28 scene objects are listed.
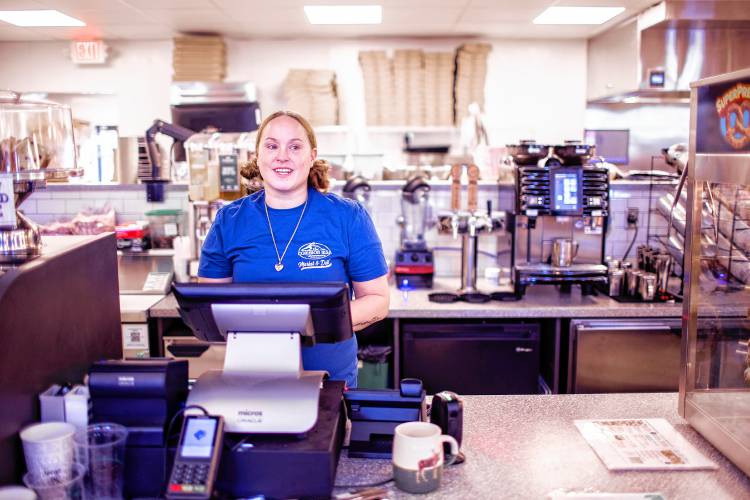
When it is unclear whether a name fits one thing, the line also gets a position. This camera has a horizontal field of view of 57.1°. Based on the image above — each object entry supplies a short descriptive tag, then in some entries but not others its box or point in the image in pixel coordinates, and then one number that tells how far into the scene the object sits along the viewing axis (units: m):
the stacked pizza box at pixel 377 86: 6.71
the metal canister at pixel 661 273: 3.94
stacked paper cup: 1.38
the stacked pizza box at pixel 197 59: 6.68
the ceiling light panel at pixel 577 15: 5.77
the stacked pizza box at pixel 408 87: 6.66
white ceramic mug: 1.53
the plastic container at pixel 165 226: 4.09
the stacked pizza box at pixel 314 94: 6.76
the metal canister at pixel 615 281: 3.96
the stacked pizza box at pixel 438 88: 6.71
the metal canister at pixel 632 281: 3.90
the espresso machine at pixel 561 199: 3.83
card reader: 1.35
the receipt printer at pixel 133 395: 1.51
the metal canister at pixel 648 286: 3.83
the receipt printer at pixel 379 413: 1.73
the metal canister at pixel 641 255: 4.13
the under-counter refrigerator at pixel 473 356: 3.69
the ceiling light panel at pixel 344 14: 5.78
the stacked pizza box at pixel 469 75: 6.74
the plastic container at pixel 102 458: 1.44
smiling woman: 2.22
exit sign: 7.04
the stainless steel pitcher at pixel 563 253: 3.99
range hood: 5.66
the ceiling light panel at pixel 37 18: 5.89
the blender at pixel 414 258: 4.10
